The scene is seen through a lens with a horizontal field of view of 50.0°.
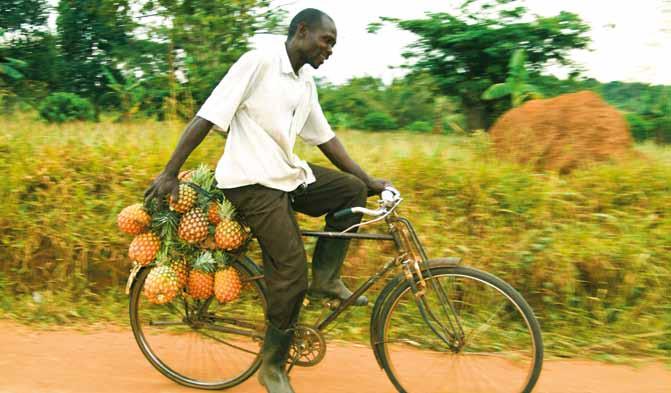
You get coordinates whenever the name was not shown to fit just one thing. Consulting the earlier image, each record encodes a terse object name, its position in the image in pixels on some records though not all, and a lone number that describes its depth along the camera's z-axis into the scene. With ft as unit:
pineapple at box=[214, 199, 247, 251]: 12.19
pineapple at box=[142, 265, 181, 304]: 12.36
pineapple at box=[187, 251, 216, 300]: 12.53
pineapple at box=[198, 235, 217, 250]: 12.57
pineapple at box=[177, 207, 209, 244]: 12.26
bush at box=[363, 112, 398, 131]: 30.50
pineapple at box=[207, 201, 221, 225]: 12.48
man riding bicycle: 11.41
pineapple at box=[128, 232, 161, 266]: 12.62
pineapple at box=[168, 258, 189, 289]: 12.66
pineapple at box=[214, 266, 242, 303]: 12.43
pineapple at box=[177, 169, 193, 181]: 12.75
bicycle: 11.64
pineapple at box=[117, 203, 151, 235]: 12.57
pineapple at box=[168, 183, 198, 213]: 12.31
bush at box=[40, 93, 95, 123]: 31.65
